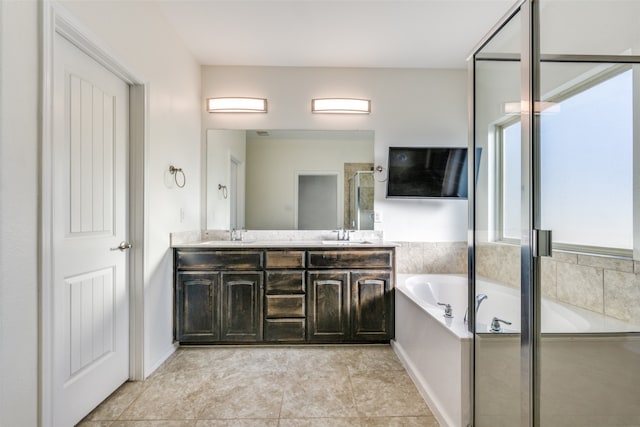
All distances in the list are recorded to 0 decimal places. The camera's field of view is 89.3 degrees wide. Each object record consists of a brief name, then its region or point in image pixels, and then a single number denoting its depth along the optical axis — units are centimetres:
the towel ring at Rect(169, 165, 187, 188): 252
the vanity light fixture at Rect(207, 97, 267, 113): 313
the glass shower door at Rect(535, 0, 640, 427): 110
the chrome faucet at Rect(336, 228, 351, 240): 317
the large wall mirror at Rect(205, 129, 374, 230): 319
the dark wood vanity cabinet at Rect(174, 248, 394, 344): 264
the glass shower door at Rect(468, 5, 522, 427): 129
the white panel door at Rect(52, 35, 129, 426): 151
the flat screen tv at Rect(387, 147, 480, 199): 312
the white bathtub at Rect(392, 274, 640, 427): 122
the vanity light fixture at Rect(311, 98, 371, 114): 315
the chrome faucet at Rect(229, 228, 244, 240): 314
